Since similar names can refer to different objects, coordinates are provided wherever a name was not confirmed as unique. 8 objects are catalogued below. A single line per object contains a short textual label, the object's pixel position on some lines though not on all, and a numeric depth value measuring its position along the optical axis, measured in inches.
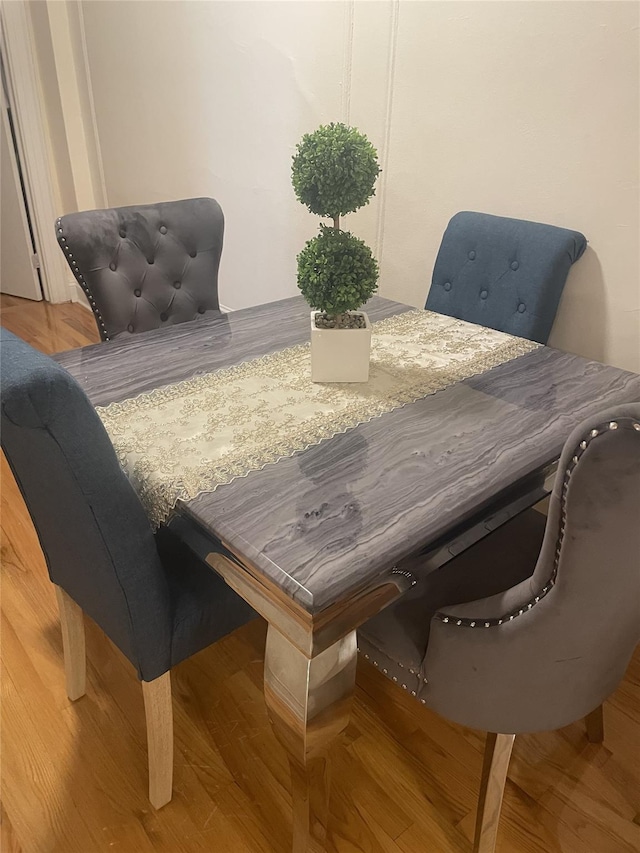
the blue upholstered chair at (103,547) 34.3
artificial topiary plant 48.4
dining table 35.9
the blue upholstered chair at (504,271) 71.1
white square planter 53.1
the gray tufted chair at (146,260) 69.9
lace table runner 42.1
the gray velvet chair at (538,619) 30.5
